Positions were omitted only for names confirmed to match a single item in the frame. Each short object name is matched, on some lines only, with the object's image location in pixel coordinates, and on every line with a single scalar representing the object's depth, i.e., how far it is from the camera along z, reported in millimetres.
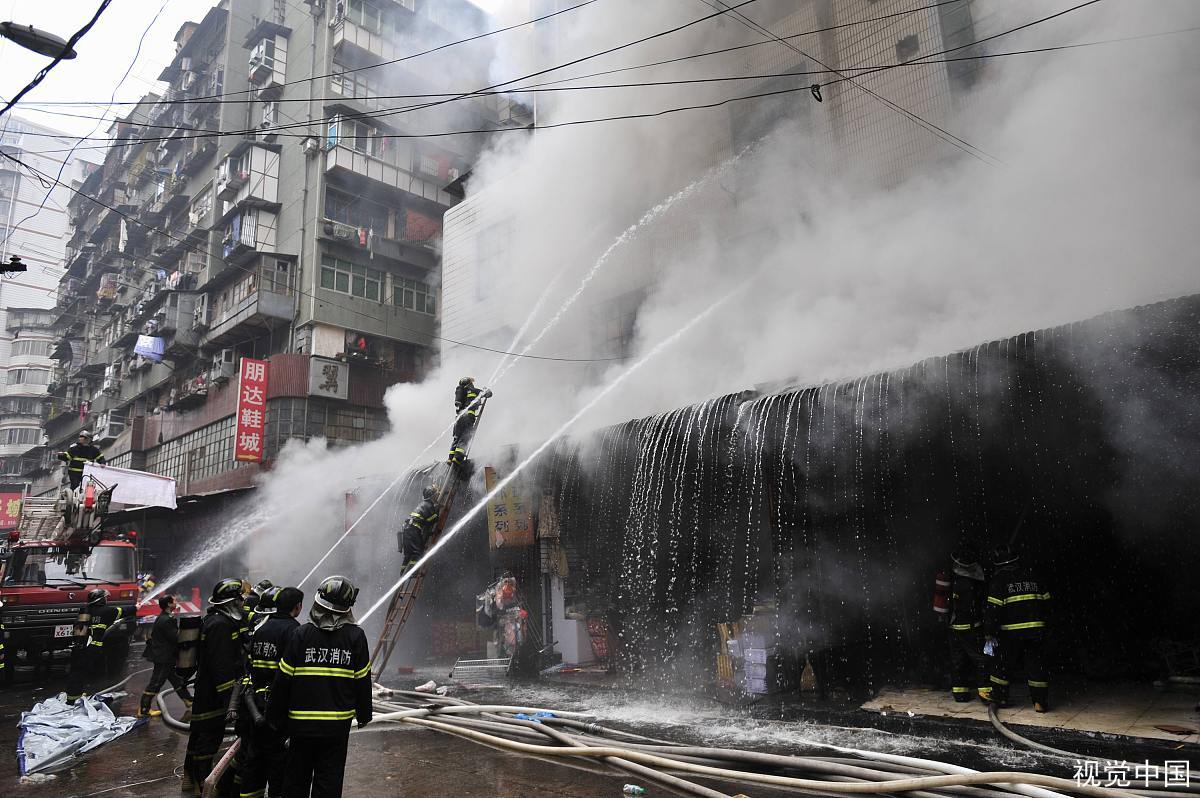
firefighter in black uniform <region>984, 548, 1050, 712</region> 6227
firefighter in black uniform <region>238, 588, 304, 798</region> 4102
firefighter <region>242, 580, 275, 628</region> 6042
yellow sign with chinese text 11031
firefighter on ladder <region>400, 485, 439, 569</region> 10000
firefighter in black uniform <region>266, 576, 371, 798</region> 3574
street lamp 6273
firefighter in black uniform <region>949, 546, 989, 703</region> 6844
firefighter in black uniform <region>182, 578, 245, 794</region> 4988
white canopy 16297
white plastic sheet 6008
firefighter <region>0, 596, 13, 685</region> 10477
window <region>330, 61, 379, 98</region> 28750
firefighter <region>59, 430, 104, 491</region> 14410
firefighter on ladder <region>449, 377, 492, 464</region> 10469
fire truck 10750
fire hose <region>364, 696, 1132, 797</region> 3740
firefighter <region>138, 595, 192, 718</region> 7520
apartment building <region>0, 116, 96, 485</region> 57688
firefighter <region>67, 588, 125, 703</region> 9836
